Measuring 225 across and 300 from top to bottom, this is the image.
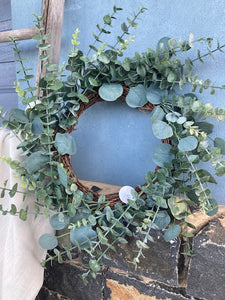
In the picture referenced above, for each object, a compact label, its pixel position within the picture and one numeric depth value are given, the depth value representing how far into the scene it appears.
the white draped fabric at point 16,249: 0.66
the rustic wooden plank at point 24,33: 0.81
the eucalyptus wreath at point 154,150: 0.53
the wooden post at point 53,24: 0.74
